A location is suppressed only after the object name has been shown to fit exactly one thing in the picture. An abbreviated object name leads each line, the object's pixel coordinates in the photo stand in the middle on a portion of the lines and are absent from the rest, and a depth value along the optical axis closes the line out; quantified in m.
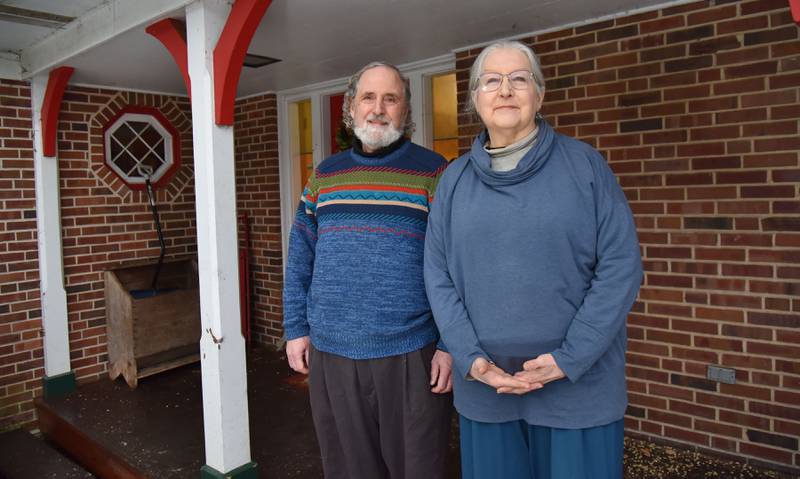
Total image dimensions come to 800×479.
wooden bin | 4.38
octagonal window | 4.75
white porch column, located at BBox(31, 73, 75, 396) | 4.18
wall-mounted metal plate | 2.90
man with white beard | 1.83
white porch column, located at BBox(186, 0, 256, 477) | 2.72
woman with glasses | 1.43
